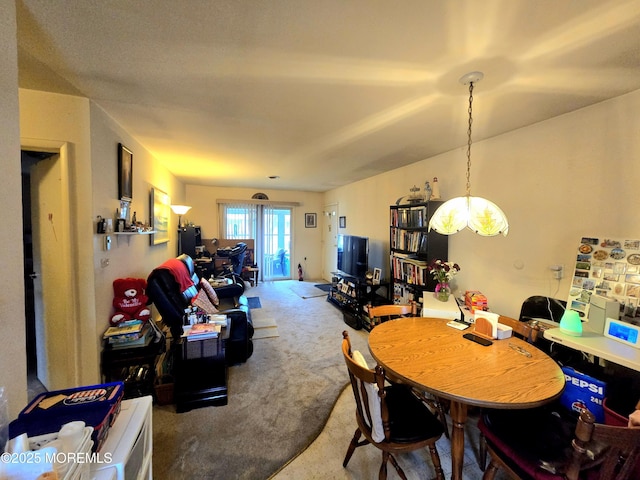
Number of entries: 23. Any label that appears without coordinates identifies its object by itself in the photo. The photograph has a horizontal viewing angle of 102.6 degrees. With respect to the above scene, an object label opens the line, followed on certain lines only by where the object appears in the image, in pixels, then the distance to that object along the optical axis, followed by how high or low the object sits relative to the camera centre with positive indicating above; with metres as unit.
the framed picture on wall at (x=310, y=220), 6.85 +0.30
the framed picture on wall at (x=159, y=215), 3.34 +0.21
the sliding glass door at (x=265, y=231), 6.26 -0.01
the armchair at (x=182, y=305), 2.40 -0.76
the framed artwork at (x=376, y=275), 3.97 -0.68
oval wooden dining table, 1.13 -0.71
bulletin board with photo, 1.67 -0.27
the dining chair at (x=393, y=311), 2.14 -0.67
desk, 1.35 -0.65
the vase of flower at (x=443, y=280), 2.32 -0.43
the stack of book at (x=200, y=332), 2.07 -0.83
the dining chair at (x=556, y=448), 0.87 -0.97
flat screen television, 4.05 -0.40
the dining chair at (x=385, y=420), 1.24 -1.01
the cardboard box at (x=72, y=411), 0.95 -0.72
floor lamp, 4.38 +0.31
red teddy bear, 2.30 -0.65
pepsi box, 1.50 -0.96
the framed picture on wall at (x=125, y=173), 2.36 +0.54
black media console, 3.73 -1.04
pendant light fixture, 1.63 +0.12
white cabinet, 0.90 -0.84
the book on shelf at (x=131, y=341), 2.09 -0.93
